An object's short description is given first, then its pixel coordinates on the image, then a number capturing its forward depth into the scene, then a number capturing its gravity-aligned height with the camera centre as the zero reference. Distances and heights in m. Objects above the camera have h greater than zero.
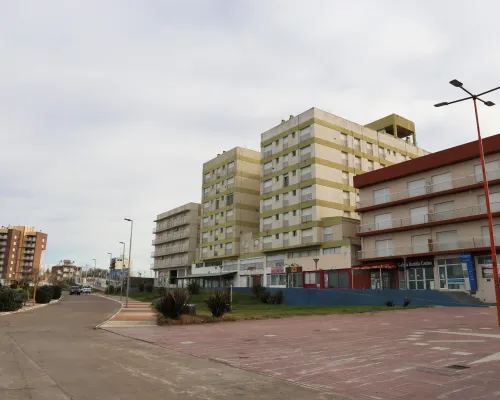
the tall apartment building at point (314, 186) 51.19 +13.38
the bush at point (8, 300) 30.12 -1.17
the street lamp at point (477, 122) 16.34 +7.06
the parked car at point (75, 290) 79.56 -1.12
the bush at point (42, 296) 42.38 -1.22
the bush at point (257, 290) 46.06 -0.50
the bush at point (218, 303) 22.31 -0.95
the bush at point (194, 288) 53.81 -0.39
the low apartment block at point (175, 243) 90.04 +9.42
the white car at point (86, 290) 88.43 -1.22
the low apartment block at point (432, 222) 35.72 +6.20
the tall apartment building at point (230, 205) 69.81 +13.82
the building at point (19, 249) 150.50 +12.80
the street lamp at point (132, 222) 43.65 +6.49
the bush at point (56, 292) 51.90 -1.03
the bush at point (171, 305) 21.05 -1.01
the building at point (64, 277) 158.73 +3.07
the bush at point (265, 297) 44.72 -1.23
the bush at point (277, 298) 44.34 -1.32
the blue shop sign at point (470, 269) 35.22 +1.51
